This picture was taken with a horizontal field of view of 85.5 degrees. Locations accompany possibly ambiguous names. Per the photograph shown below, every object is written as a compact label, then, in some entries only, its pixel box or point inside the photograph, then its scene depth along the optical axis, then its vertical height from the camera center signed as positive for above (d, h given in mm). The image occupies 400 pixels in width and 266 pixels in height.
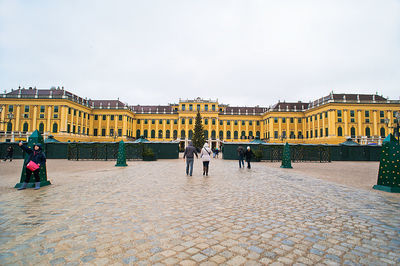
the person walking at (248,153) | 13922 -521
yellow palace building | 47000 +6791
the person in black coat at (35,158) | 6770 -448
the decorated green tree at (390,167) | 6977 -701
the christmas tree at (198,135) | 45616 +2212
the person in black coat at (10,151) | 19203 -614
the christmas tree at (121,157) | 14500 -819
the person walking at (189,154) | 10045 -410
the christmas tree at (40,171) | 6927 -842
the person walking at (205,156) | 10078 -505
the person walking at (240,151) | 14209 -364
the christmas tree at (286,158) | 14510 -862
